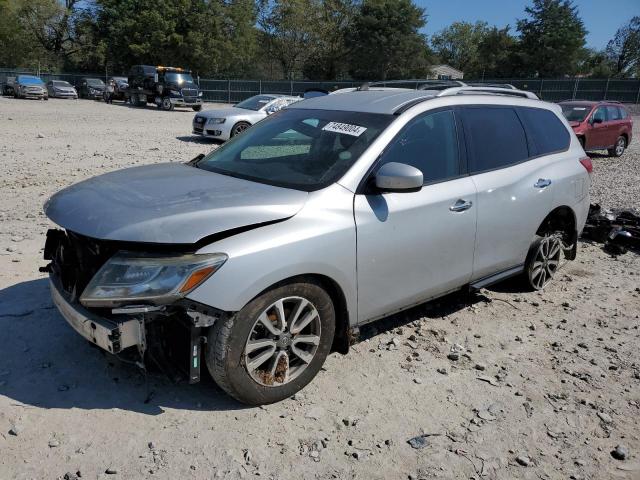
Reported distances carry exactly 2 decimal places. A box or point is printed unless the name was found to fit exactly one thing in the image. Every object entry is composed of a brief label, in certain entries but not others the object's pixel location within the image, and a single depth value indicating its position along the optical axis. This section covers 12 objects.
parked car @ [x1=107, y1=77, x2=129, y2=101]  37.03
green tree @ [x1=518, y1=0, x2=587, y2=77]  56.62
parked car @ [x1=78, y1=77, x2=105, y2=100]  40.56
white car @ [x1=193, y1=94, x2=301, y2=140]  15.61
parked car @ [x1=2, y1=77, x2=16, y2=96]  37.19
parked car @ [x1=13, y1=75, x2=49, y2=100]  35.94
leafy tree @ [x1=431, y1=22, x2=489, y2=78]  91.12
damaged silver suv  2.85
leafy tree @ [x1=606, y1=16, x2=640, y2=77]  69.06
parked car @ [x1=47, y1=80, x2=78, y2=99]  39.31
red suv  15.07
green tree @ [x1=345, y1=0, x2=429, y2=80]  55.94
